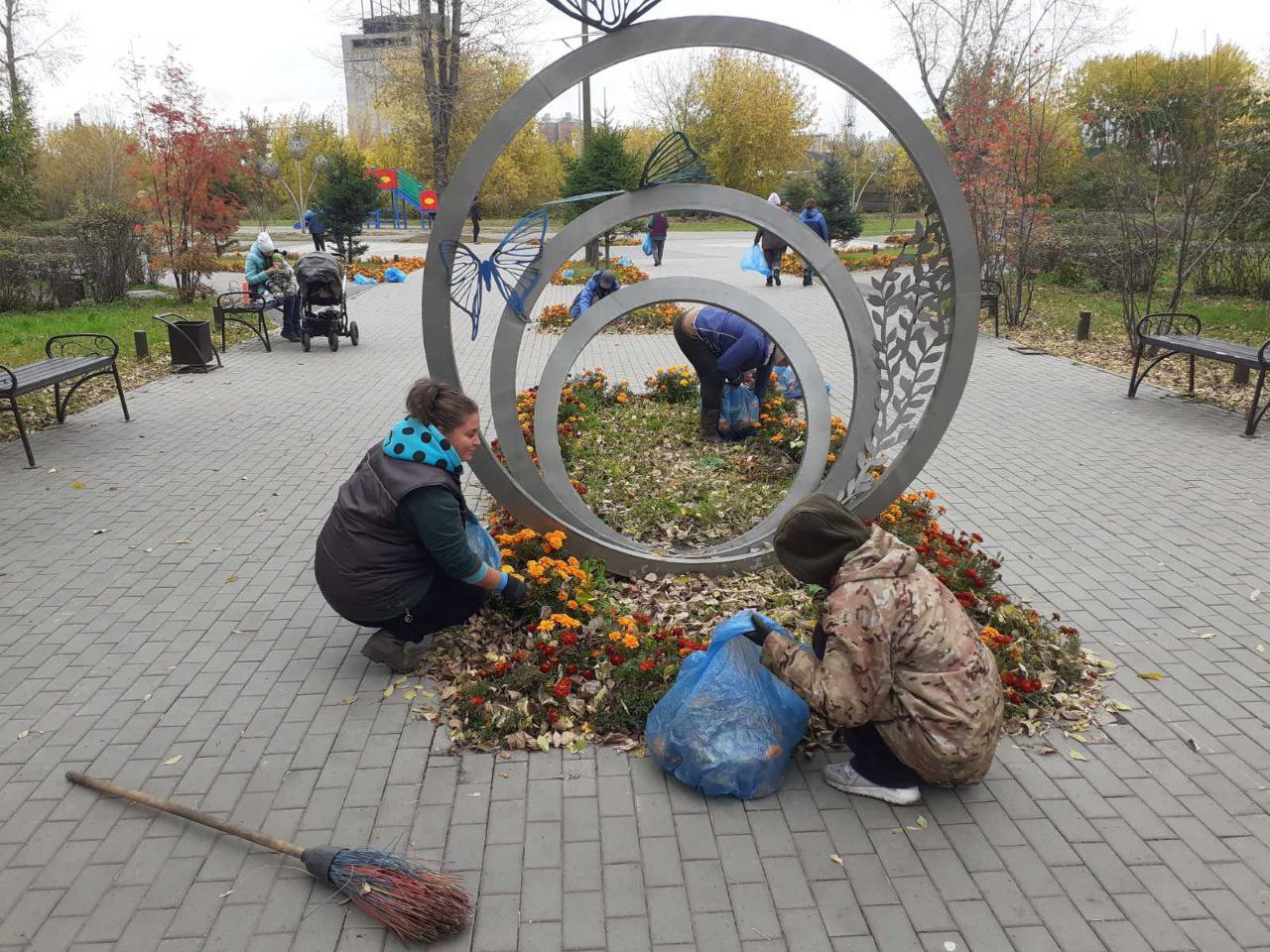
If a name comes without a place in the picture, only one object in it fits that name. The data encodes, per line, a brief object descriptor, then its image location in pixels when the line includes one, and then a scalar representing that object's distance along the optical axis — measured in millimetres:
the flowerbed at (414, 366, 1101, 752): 4137
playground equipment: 31547
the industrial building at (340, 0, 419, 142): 25639
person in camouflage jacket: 3301
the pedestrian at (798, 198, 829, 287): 16266
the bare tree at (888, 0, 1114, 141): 16375
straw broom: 2951
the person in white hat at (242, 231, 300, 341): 13930
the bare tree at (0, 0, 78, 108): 30531
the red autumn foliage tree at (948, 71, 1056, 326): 15055
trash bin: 11781
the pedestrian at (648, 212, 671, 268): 17500
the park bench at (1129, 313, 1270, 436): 8781
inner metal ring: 5586
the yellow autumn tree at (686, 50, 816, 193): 29047
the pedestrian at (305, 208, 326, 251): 21672
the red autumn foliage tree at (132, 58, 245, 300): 16406
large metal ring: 4535
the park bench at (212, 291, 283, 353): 13453
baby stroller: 13195
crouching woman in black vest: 4164
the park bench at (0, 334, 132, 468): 7748
